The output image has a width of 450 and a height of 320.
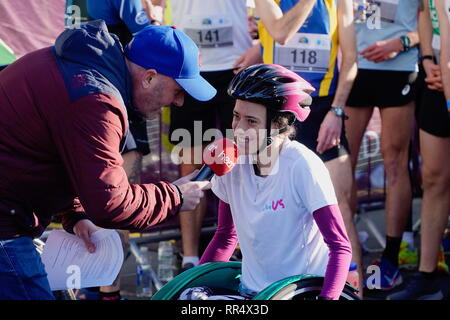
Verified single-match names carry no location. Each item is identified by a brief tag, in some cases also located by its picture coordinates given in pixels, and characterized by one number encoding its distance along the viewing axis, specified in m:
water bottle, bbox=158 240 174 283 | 13.19
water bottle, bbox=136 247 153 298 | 12.82
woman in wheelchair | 7.49
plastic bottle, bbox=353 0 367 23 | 12.21
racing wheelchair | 7.05
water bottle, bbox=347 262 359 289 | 8.14
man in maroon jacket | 6.81
